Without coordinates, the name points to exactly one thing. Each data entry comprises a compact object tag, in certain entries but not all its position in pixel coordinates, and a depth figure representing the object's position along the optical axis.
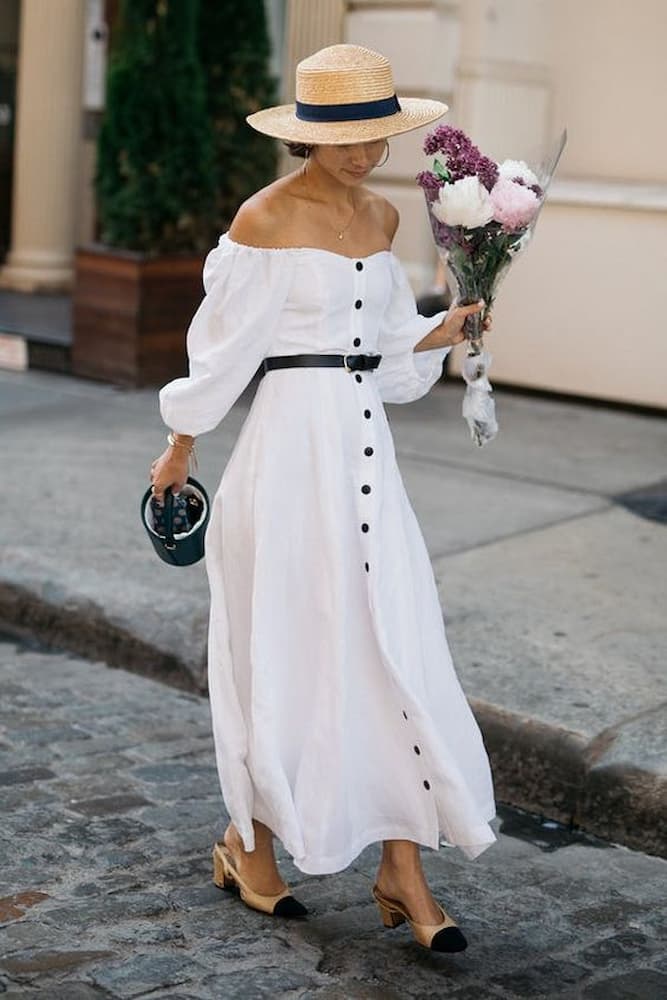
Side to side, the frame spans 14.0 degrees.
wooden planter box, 14.04
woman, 5.66
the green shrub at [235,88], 14.62
